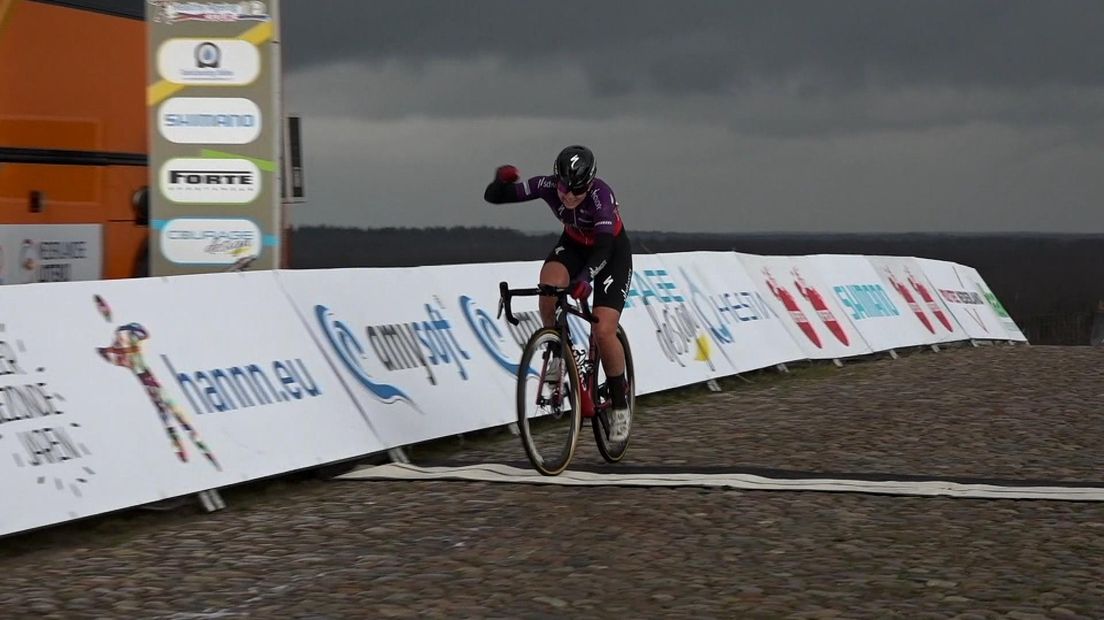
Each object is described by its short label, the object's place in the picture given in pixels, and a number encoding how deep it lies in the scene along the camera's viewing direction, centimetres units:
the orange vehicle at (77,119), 1532
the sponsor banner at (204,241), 1611
